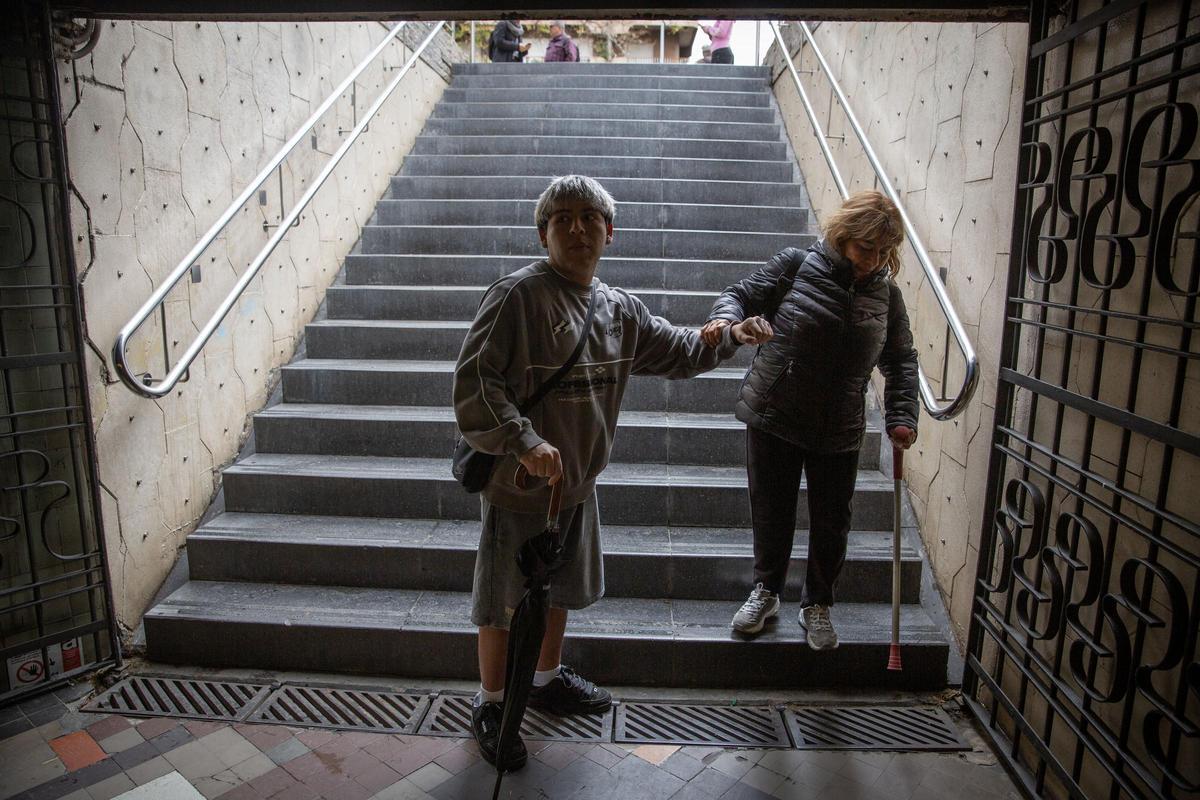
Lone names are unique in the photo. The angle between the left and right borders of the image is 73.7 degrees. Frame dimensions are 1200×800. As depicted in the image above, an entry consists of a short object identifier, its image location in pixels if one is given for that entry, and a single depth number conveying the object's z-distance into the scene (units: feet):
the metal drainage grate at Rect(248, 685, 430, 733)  7.85
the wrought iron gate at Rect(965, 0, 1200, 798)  5.28
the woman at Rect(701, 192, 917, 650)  7.46
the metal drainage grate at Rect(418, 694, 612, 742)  7.70
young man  6.17
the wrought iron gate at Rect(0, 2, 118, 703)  7.75
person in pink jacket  27.48
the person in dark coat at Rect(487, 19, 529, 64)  25.21
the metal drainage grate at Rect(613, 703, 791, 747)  7.66
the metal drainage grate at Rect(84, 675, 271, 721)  7.98
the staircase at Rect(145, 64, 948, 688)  8.63
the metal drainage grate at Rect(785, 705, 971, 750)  7.64
